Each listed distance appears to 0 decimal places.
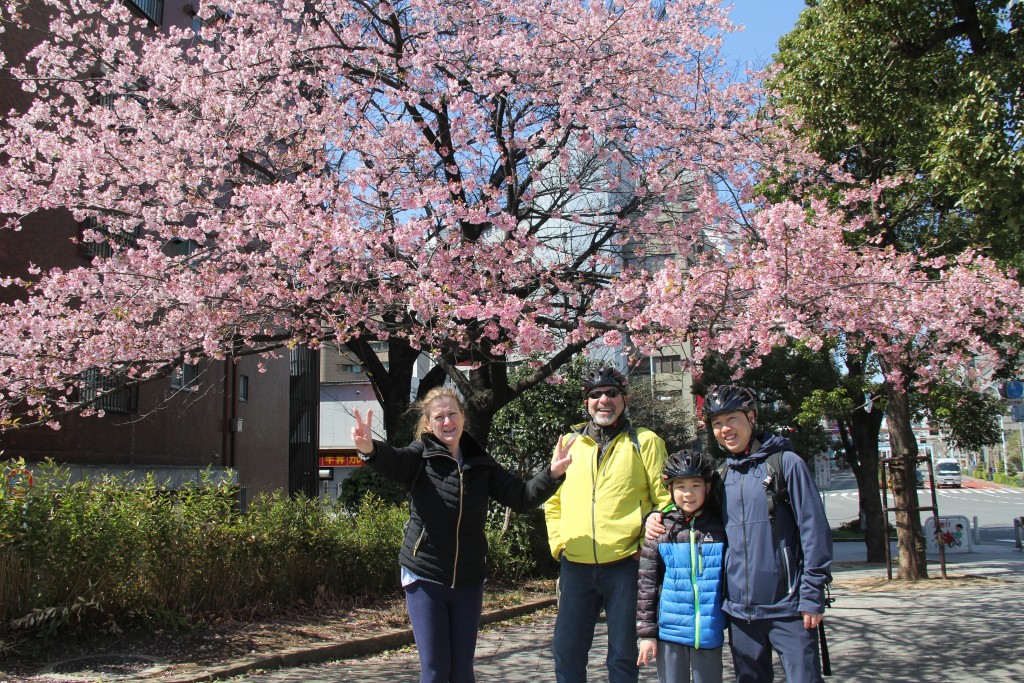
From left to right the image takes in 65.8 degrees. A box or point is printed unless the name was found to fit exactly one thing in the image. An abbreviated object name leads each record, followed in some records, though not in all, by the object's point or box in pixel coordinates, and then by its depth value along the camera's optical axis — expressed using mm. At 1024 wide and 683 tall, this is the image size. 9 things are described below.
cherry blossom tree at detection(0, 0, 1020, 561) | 8289
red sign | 33281
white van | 51562
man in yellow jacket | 3881
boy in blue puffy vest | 3461
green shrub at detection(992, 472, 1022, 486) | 58312
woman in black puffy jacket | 3689
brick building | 11445
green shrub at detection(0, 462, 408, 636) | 6156
